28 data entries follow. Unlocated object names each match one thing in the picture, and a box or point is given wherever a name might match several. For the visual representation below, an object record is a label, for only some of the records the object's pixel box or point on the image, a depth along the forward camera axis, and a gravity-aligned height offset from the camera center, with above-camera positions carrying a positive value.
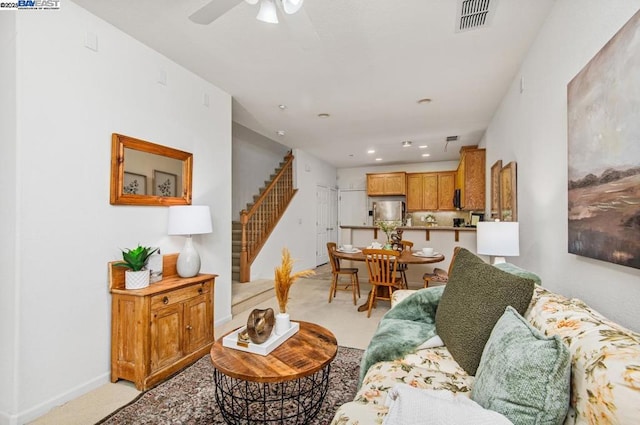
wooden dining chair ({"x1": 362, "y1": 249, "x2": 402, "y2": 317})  3.69 -0.65
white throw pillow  0.80 -0.55
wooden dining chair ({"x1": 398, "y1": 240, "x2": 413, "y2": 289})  4.26 -0.73
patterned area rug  1.80 -1.21
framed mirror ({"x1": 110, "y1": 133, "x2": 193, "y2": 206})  2.31 +0.37
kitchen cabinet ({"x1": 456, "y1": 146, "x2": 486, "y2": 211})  4.95 +0.64
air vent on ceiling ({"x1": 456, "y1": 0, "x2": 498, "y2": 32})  1.98 +1.41
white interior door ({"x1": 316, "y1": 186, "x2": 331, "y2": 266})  7.39 -0.17
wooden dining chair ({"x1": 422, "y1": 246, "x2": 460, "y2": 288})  3.79 -0.78
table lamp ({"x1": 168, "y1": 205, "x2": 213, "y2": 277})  2.56 -0.09
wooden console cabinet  2.13 -0.85
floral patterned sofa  0.71 -0.43
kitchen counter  5.09 -0.22
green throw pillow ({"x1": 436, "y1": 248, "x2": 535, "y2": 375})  1.33 -0.42
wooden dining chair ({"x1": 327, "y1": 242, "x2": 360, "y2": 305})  4.36 -0.80
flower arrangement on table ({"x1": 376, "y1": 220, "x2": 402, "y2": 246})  4.30 -0.18
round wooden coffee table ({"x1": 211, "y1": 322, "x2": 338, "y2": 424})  1.44 -0.74
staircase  5.01 -0.09
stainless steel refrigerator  7.82 +0.15
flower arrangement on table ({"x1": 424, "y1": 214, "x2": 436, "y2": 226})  7.54 -0.05
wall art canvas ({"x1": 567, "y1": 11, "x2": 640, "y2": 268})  1.13 +0.28
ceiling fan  1.60 +1.14
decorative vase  1.82 -0.65
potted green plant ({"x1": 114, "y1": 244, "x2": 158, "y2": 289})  2.23 -0.39
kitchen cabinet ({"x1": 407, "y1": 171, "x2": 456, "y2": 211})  7.29 +0.65
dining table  3.72 -0.53
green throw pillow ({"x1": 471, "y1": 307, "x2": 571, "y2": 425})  0.85 -0.49
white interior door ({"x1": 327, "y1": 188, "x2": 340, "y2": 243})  8.18 +0.01
